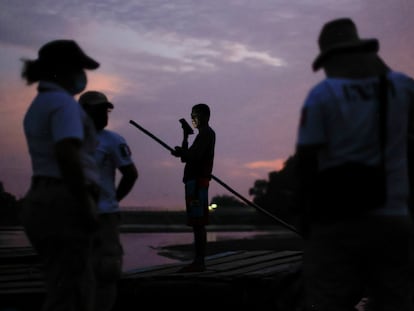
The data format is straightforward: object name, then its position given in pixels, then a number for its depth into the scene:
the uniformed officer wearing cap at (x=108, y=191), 4.41
